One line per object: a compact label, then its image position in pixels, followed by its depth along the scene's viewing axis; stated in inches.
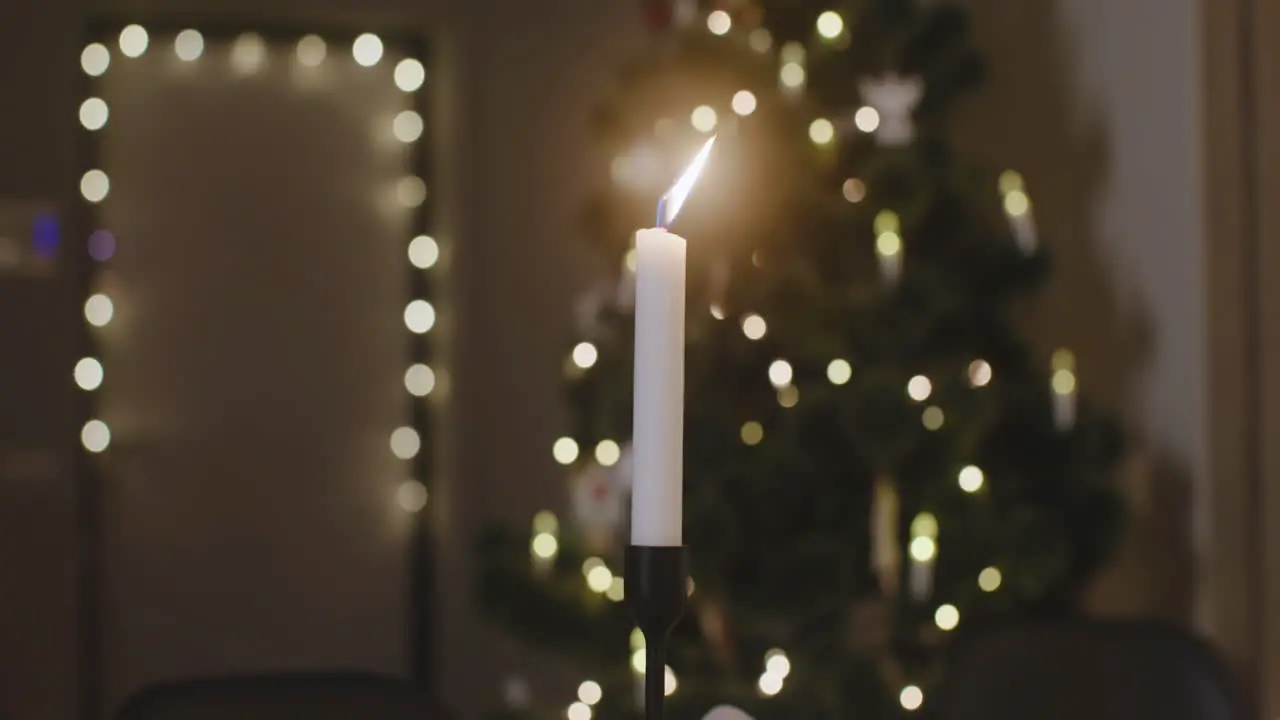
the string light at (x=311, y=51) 123.3
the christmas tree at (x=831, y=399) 74.1
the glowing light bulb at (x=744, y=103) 79.0
